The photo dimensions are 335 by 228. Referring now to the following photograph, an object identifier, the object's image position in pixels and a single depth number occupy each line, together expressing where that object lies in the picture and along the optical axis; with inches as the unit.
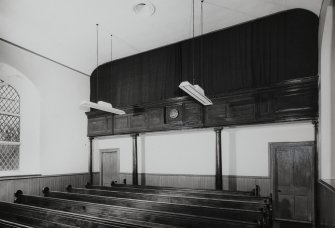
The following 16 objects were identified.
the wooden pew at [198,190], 203.2
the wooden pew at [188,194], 179.3
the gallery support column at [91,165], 345.7
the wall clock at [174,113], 288.0
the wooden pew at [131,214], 118.8
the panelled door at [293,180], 227.6
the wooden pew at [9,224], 118.5
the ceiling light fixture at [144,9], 218.7
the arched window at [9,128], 273.3
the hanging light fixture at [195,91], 176.0
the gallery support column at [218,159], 254.8
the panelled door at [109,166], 342.0
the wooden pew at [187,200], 159.0
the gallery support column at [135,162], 310.6
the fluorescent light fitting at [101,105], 242.4
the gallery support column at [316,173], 216.2
